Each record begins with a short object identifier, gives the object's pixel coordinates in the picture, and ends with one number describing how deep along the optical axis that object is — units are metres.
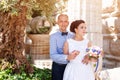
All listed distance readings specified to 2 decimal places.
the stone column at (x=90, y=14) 5.73
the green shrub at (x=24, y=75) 4.77
